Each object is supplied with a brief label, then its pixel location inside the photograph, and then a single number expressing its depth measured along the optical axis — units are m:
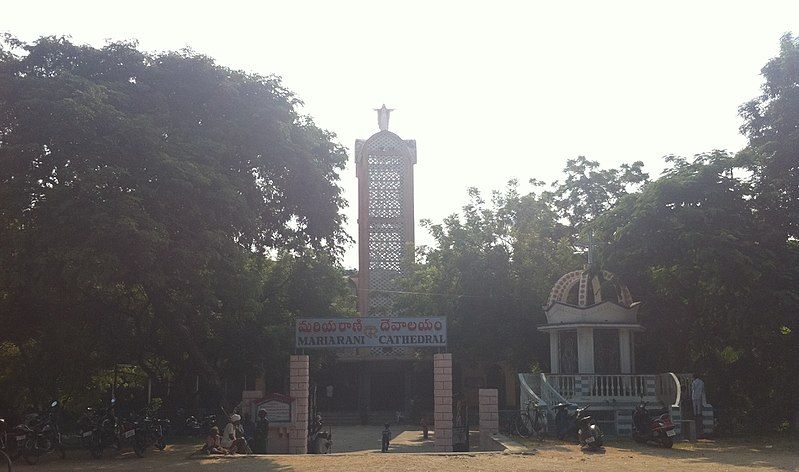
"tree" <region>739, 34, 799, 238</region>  20.25
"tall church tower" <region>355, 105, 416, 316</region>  34.75
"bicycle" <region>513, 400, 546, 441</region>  18.30
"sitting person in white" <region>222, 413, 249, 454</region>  16.02
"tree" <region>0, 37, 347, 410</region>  13.79
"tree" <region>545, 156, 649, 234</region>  32.16
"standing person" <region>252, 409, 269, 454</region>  17.67
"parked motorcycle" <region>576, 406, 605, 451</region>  15.23
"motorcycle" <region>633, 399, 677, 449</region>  15.59
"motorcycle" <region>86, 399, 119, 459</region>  15.25
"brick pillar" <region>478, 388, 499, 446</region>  18.25
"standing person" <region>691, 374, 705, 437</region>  18.33
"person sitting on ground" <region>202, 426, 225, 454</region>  15.51
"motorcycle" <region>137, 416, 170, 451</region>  15.72
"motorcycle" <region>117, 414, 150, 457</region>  15.35
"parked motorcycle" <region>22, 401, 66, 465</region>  14.06
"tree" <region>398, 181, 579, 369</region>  25.69
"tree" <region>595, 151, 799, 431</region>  18.00
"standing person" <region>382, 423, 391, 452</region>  18.82
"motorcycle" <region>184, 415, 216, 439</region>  25.39
